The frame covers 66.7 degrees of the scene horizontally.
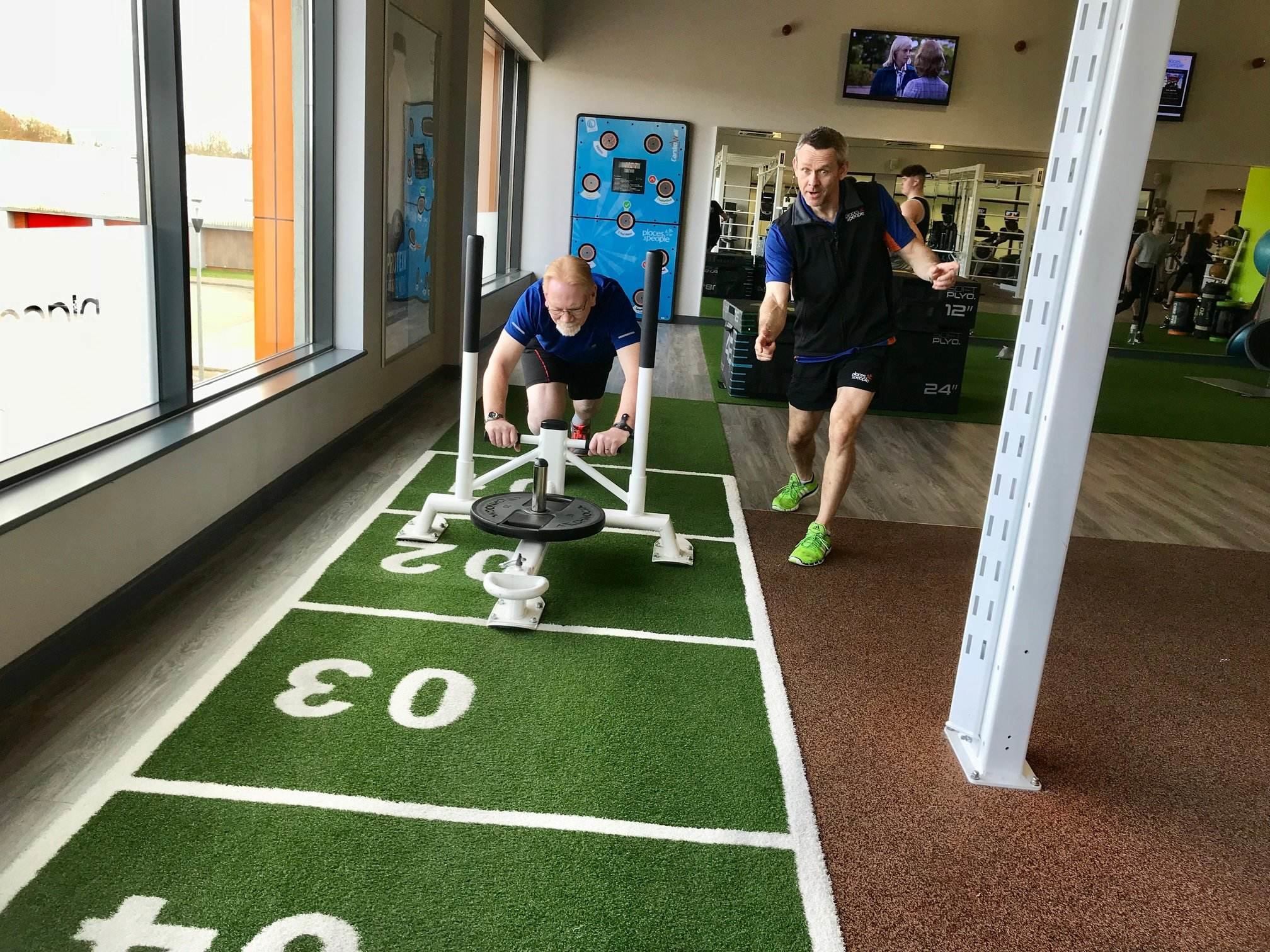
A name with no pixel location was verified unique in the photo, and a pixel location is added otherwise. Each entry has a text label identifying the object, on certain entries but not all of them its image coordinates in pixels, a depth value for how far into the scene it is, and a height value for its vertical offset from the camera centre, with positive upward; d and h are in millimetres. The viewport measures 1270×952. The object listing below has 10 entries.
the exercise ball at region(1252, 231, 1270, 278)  9500 +161
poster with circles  10047 +269
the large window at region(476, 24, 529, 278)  8748 +559
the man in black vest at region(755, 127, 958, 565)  3365 -161
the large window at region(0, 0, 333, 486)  2541 -89
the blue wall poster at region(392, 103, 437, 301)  5320 -22
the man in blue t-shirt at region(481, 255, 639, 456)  3160 -476
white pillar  1856 -213
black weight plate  2971 -938
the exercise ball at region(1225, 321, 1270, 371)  7680 -558
